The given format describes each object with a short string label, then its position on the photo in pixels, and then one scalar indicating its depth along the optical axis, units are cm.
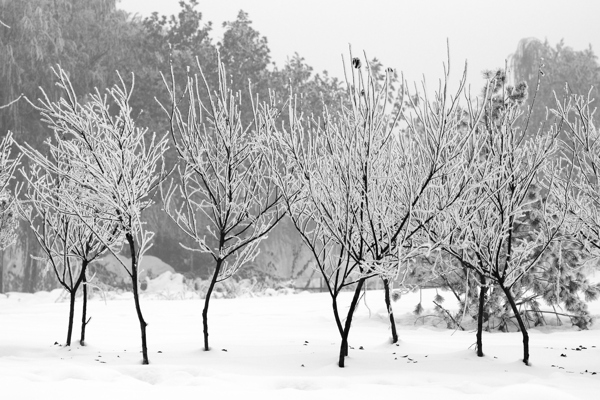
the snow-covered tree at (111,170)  1090
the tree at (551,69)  5884
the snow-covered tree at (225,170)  1189
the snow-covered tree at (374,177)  981
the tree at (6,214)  1470
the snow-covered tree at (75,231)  1279
